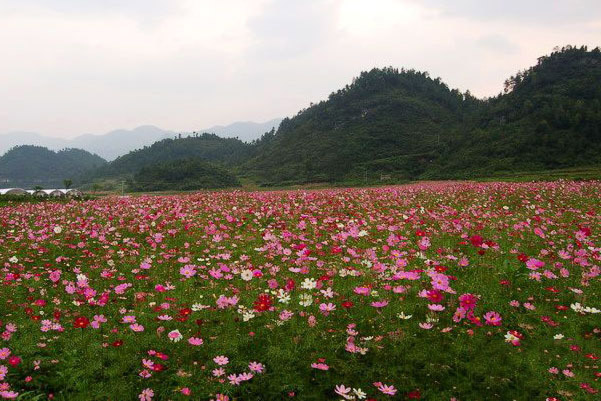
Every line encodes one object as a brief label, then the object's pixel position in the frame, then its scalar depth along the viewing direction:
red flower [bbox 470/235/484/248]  6.00
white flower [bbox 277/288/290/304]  5.00
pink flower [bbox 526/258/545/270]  5.25
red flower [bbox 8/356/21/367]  3.78
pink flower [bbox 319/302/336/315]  4.58
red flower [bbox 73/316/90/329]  4.45
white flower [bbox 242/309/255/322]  4.65
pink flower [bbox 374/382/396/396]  3.55
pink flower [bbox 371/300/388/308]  4.59
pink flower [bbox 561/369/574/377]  3.78
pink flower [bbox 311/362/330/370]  3.77
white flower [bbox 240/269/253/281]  5.67
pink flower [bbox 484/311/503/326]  4.20
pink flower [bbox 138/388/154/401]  3.62
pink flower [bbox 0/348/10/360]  3.97
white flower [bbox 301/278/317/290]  5.05
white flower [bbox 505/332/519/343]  4.34
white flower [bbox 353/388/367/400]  3.51
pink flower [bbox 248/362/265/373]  3.88
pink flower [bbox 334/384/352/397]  3.47
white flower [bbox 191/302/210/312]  4.75
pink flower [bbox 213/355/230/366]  3.92
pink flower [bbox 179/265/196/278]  5.67
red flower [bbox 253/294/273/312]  4.61
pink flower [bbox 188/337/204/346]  4.13
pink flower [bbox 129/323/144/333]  4.33
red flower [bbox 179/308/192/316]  4.67
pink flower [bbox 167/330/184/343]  4.20
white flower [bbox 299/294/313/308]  4.72
